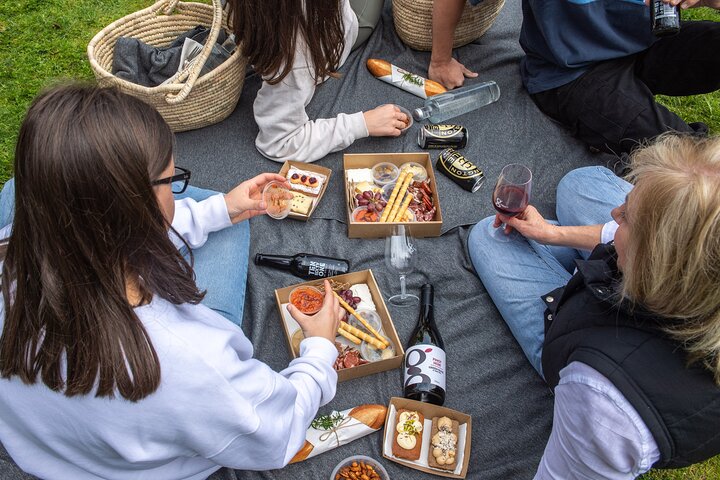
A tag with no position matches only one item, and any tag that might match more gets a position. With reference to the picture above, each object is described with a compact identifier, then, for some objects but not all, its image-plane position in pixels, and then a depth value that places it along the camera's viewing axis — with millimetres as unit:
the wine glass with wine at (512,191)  1918
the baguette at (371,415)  1731
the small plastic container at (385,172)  2369
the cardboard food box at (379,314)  1812
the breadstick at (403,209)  2182
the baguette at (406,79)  2814
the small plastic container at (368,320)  1902
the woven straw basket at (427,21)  2861
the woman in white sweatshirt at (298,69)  1961
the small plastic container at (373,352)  1860
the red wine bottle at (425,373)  1756
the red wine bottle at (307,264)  2072
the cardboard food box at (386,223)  2168
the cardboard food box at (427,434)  1638
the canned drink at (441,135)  2559
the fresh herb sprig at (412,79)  2822
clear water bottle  2748
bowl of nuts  1579
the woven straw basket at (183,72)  2221
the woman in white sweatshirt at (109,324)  1046
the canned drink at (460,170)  2410
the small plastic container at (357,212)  2203
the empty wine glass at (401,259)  2051
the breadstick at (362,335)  1845
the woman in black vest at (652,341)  1079
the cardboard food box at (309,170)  2264
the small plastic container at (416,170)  2361
